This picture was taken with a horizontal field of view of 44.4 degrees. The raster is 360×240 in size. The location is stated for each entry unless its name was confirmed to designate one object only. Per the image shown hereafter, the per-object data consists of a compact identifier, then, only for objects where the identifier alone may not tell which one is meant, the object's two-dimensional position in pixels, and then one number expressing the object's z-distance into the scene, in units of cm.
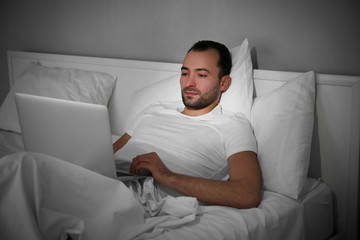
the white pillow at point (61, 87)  254
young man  150
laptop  130
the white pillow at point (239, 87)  185
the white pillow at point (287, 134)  163
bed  142
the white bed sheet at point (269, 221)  131
